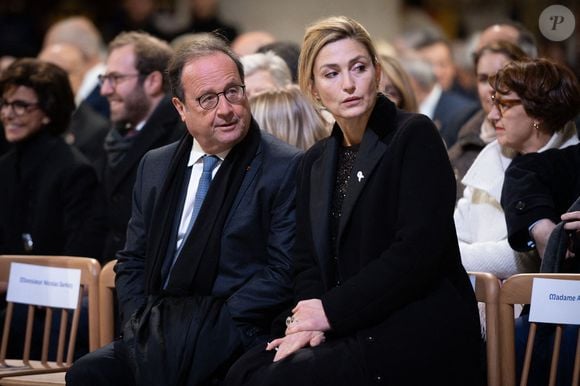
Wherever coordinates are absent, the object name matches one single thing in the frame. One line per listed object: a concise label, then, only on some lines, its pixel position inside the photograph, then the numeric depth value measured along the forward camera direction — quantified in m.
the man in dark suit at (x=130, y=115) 11.04
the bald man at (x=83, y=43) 16.53
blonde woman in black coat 7.11
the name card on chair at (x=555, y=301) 7.55
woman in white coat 8.85
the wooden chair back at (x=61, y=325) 9.27
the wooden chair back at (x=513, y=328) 7.60
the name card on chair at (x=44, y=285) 9.30
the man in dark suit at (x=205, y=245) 7.92
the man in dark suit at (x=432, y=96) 15.18
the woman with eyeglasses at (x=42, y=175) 11.02
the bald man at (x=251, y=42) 14.95
